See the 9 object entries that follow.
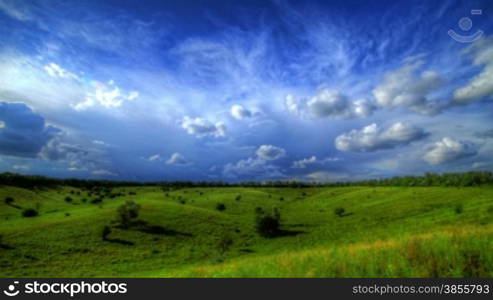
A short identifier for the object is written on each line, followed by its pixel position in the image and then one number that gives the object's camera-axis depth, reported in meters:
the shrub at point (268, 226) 56.53
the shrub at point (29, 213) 67.64
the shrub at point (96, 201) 94.04
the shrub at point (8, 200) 83.74
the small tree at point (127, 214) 59.94
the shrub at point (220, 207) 84.86
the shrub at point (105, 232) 52.72
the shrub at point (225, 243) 47.46
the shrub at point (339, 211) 72.56
